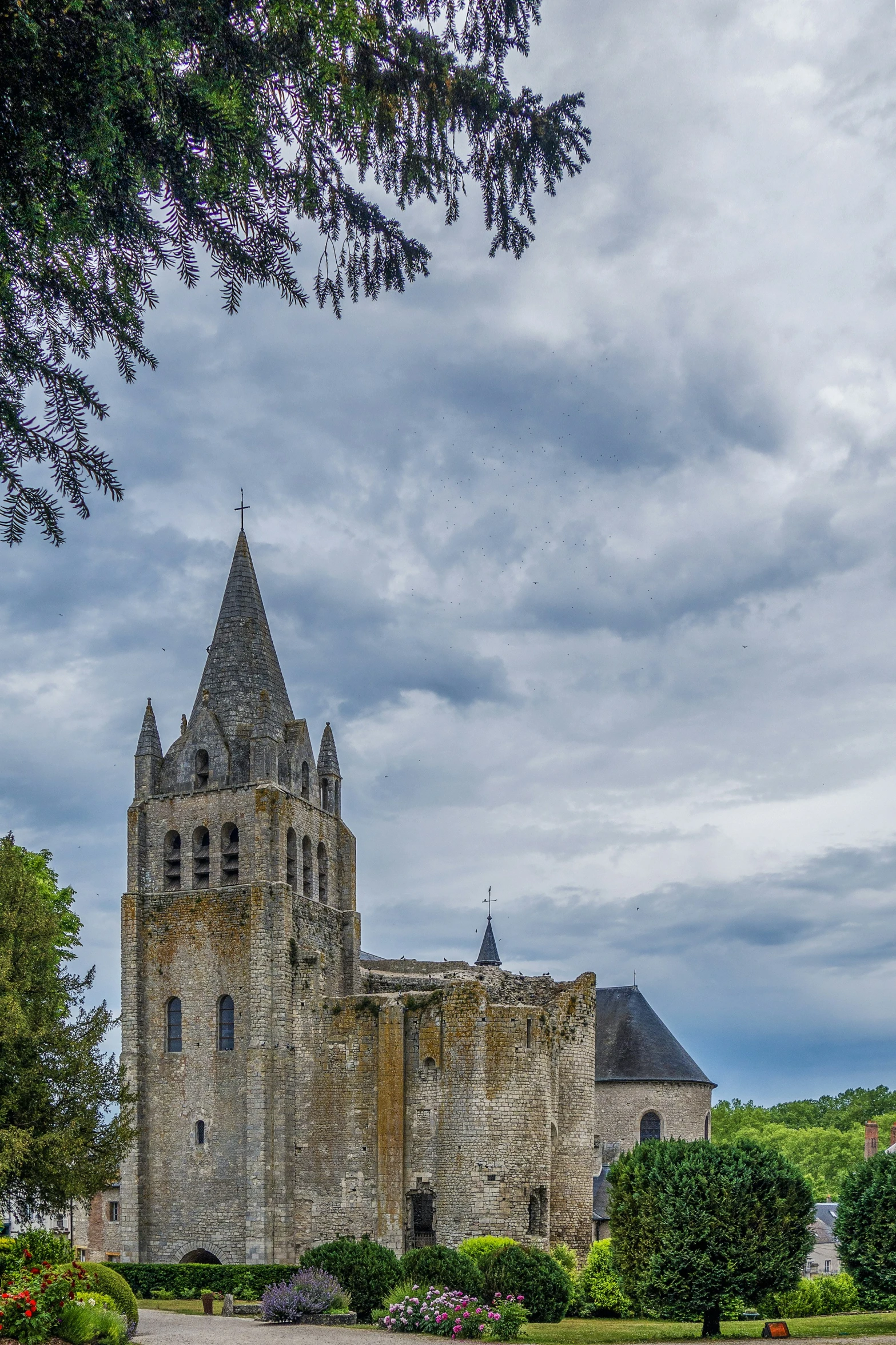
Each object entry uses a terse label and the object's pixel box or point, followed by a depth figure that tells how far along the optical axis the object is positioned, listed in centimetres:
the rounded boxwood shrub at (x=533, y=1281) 2723
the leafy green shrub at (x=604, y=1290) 3197
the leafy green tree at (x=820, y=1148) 9475
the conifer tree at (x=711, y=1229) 2469
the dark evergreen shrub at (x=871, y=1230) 2777
